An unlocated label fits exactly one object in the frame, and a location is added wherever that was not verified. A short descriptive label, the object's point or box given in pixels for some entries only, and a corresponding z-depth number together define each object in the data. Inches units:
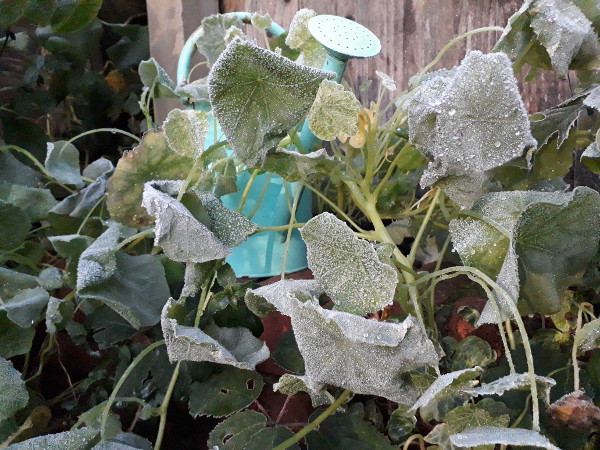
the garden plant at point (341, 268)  15.7
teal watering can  27.4
